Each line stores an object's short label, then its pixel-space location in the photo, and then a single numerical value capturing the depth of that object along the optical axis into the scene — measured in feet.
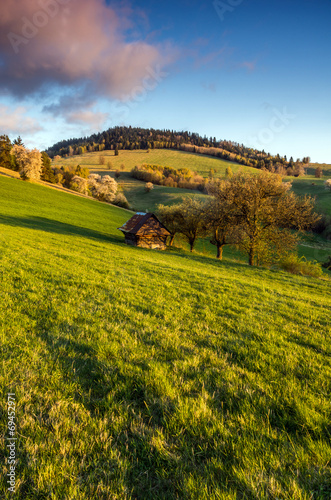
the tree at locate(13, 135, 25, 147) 337.29
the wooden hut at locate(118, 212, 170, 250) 115.96
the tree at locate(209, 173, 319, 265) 83.46
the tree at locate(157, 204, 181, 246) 134.62
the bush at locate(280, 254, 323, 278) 97.76
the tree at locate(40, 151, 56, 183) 304.75
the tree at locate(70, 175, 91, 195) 326.46
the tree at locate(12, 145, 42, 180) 237.86
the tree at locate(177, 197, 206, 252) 124.67
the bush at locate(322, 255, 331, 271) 145.99
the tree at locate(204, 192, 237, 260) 94.07
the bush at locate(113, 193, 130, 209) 313.12
